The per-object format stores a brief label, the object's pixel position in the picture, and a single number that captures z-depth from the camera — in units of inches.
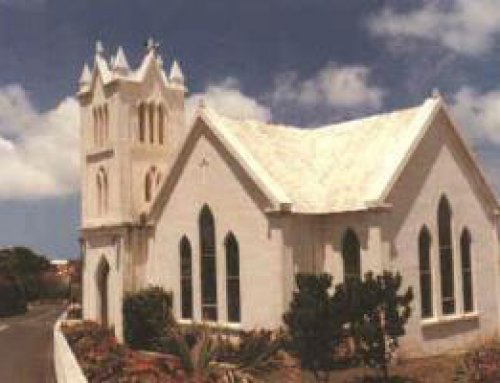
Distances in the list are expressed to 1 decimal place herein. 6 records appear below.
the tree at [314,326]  1009.5
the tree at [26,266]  3593.3
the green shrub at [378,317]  1028.5
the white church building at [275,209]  1280.8
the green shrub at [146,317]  1457.9
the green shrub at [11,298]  2911.2
